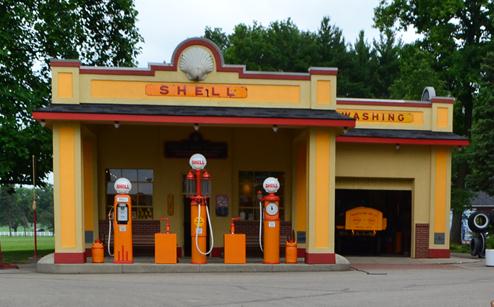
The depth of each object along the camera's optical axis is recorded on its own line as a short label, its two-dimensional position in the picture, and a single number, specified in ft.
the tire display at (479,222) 62.54
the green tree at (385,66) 159.74
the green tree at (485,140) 80.79
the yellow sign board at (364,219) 62.49
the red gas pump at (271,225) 48.14
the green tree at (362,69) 151.84
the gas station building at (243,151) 47.16
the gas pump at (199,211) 47.24
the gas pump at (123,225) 46.68
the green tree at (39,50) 66.85
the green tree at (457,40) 91.09
